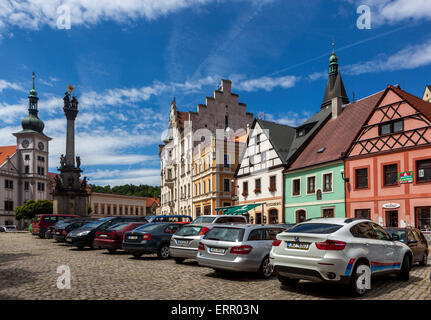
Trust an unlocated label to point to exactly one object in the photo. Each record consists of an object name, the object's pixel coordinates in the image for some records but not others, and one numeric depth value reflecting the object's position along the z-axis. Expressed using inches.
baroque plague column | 1962.4
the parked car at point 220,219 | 732.7
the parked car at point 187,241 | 525.3
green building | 1097.4
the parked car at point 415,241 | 526.2
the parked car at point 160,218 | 946.7
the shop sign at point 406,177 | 909.2
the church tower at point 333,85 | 2114.9
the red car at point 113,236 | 672.4
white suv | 320.2
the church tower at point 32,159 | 3563.0
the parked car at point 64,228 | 909.8
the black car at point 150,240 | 591.5
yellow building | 1772.9
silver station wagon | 413.7
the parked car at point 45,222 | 1228.5
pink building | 898.1
